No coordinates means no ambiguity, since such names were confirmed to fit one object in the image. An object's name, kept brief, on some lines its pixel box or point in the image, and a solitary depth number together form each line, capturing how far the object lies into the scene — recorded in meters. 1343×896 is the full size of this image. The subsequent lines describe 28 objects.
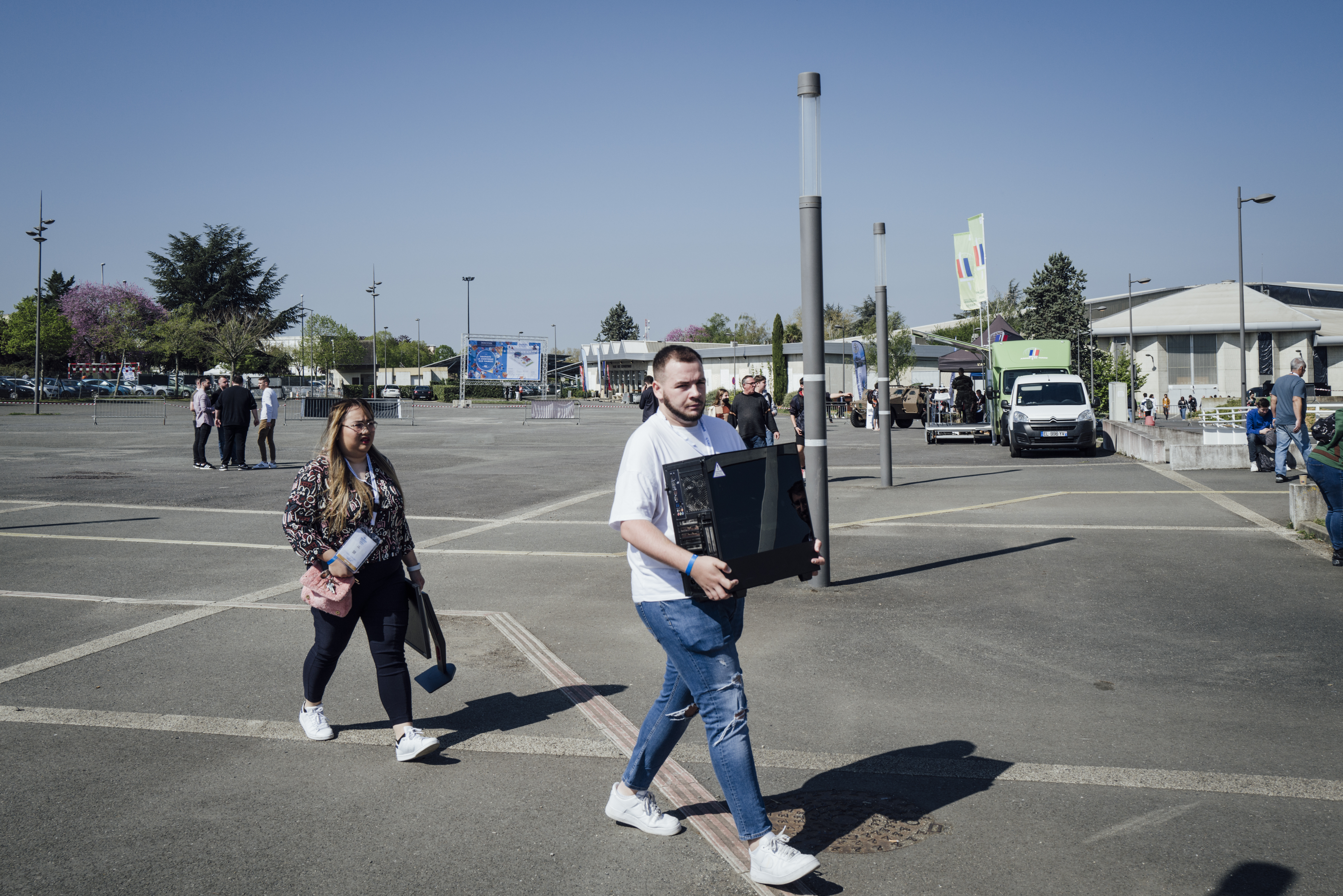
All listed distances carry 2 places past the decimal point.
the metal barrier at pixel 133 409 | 45.06
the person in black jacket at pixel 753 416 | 13.88
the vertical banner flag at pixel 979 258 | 28.86
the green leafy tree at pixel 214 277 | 83.50
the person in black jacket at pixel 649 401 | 20.86
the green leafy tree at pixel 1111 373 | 53.47
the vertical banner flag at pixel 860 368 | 45.53
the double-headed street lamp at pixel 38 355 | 45.28
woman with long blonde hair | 4.40
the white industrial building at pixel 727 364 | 82.69
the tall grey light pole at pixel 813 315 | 7.84
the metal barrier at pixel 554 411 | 46.16
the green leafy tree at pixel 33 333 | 73.75
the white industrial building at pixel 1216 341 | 66.44
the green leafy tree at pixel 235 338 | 76.50
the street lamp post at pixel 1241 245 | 34.16
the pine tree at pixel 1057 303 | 78.25
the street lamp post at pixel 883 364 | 15.14
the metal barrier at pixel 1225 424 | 18.95
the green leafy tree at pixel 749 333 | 119.06
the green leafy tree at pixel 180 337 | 76.31
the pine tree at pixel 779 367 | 73.44
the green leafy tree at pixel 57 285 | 106.50
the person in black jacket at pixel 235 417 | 18.45
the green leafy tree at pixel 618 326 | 165.25
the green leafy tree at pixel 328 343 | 94.06
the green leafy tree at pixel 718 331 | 126.38
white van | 21.44
